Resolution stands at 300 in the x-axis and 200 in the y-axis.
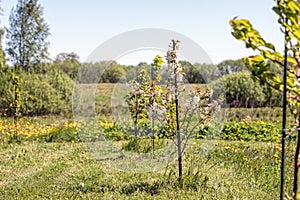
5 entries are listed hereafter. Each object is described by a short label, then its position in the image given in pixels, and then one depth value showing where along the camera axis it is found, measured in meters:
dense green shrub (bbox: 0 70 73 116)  14.31
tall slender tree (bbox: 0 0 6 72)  15.53
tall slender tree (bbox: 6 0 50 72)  22.12
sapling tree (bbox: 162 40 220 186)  4.67
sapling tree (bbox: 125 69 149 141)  6.79
